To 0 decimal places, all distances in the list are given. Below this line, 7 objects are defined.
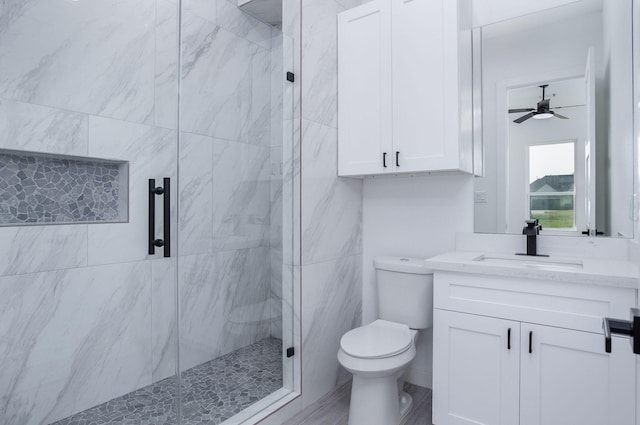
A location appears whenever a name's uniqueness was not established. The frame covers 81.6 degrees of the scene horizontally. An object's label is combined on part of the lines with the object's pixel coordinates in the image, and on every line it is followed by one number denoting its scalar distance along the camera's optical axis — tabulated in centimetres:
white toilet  176
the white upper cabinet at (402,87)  197
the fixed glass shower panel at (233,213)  173
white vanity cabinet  143
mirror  181
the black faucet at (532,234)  198
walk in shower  163
